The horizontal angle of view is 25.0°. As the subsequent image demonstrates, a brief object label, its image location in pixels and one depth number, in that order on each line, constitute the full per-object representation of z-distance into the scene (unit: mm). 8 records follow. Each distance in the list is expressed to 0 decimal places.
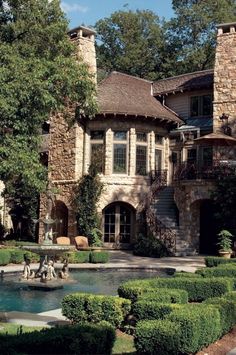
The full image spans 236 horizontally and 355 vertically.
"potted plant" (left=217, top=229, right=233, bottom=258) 23016
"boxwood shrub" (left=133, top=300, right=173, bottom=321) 8523
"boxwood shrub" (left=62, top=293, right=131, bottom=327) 9492
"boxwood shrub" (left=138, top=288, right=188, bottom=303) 9328
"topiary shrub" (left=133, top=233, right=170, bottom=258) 25094
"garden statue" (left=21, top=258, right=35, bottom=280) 16047
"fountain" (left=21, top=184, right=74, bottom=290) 15555
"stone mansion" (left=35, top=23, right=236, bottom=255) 27250
